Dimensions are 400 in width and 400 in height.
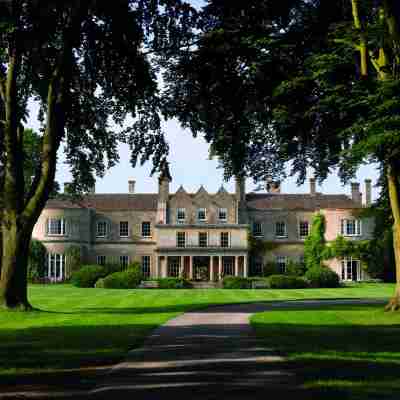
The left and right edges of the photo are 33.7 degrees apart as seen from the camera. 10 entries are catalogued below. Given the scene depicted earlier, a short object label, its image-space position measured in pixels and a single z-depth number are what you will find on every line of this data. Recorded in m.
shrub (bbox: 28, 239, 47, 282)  57.03
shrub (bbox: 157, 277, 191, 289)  46.69
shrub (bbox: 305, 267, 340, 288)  47.50
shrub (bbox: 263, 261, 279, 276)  59.72
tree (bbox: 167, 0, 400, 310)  19.01
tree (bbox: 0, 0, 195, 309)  19.02
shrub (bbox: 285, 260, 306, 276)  58.47
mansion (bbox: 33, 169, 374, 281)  58.94
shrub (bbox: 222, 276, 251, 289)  46.69
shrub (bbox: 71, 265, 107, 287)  46.66
